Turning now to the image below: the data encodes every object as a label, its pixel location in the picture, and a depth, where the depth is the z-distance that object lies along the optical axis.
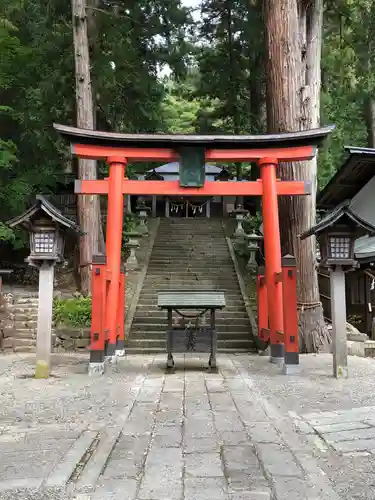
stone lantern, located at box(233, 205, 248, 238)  17.63
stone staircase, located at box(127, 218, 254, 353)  10.91
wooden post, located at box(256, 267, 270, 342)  9.99
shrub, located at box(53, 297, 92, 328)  10.95
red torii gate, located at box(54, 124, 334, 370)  8.71
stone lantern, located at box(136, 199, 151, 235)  17.88
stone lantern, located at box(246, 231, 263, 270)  14.64
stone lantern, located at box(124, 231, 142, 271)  14.63
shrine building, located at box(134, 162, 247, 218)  23.77
